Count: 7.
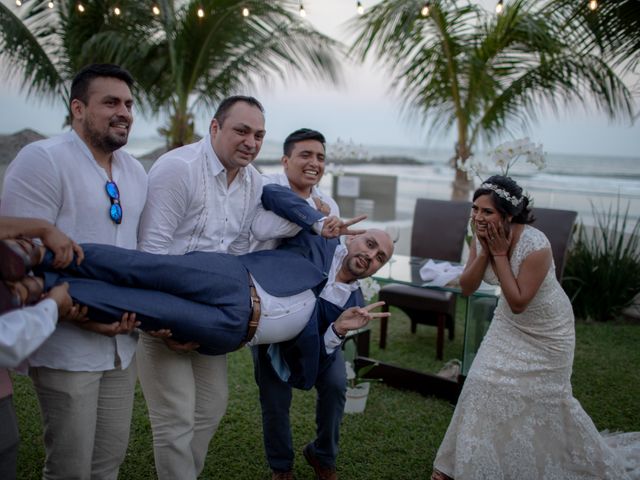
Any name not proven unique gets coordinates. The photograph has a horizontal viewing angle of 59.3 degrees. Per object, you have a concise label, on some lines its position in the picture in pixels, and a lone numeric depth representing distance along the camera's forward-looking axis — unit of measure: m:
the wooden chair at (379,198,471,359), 4.94
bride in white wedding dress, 2.65
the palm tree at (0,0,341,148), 6.45
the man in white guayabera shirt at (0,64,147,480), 1.91
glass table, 3.88
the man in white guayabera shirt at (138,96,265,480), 2.26
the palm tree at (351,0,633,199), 6.11
